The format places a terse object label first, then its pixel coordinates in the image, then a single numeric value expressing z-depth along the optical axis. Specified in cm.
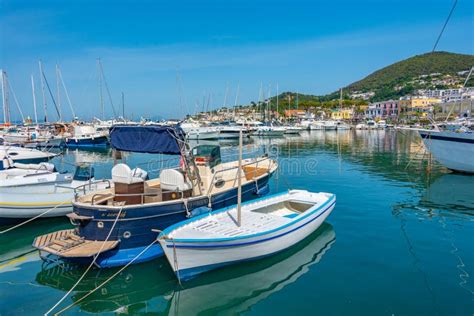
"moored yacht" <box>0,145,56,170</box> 2614
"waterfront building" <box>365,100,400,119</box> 13188
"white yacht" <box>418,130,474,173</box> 2239
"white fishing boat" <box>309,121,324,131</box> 8681
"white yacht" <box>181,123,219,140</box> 5869
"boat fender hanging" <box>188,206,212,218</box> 1012
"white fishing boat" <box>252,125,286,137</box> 6769
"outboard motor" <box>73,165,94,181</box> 1500
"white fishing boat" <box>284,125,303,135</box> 7206
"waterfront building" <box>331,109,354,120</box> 13075
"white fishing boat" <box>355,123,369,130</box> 9112
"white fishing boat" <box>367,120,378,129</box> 9417
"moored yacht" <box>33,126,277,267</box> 886
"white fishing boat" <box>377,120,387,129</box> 9617
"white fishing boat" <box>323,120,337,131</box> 8616
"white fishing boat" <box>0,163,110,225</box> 1220
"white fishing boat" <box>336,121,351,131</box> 8718
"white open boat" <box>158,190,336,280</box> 804
